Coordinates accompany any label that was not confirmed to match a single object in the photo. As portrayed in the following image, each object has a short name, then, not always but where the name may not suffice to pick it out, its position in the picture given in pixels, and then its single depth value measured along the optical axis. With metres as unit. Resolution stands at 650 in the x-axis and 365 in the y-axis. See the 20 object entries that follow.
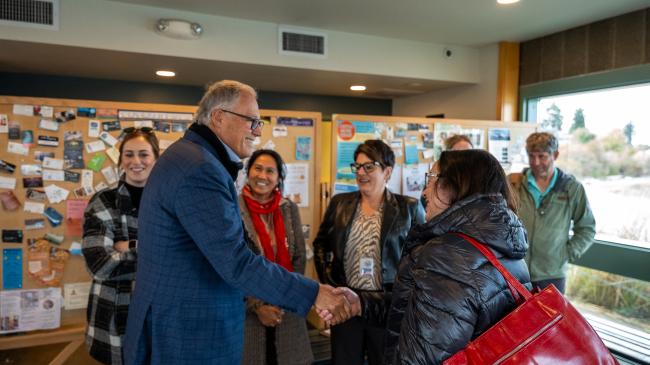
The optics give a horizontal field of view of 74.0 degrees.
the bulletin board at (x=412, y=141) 3.11
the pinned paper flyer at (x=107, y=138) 2.64
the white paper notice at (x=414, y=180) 3.31
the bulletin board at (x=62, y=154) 2.53
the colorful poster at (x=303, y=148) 3.02
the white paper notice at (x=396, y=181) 3.26
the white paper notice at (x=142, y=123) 2.71
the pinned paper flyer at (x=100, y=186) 2.65
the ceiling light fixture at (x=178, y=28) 3.35
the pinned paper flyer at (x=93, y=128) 2.62
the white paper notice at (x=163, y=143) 2.77
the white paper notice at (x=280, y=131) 2.95
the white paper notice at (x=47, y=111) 2.54
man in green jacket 2.74
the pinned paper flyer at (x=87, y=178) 2.62
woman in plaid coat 1.92
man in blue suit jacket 1.30
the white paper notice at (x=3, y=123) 2.49
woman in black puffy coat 1.04
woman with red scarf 2.13
